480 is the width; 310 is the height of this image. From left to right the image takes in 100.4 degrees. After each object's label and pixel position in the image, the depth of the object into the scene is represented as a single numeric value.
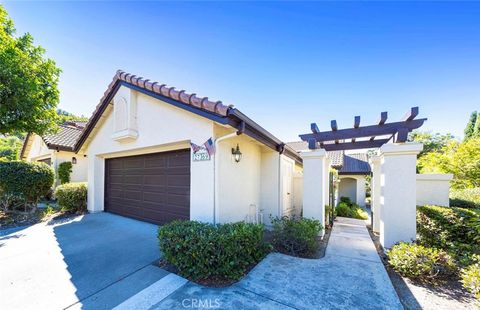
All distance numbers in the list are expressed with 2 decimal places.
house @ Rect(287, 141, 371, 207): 18.94
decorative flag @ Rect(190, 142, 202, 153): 5.77
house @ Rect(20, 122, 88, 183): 13.12
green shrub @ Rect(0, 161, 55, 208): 8.74
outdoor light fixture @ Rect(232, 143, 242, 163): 6.32
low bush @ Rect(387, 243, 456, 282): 4.08
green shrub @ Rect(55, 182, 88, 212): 9.57
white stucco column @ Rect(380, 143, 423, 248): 5.34
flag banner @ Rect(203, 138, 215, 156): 5.46
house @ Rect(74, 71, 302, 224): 5.60
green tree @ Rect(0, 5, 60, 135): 8.43
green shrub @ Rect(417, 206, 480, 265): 5.09
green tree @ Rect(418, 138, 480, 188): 12.69
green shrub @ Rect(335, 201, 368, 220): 12.46
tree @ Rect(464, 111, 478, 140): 23.21
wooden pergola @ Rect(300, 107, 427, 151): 5.59
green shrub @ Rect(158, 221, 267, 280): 4.02
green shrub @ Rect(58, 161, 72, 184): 12.96
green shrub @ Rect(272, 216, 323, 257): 5.45
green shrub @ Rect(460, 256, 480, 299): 3.44
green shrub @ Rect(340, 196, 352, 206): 17.25
